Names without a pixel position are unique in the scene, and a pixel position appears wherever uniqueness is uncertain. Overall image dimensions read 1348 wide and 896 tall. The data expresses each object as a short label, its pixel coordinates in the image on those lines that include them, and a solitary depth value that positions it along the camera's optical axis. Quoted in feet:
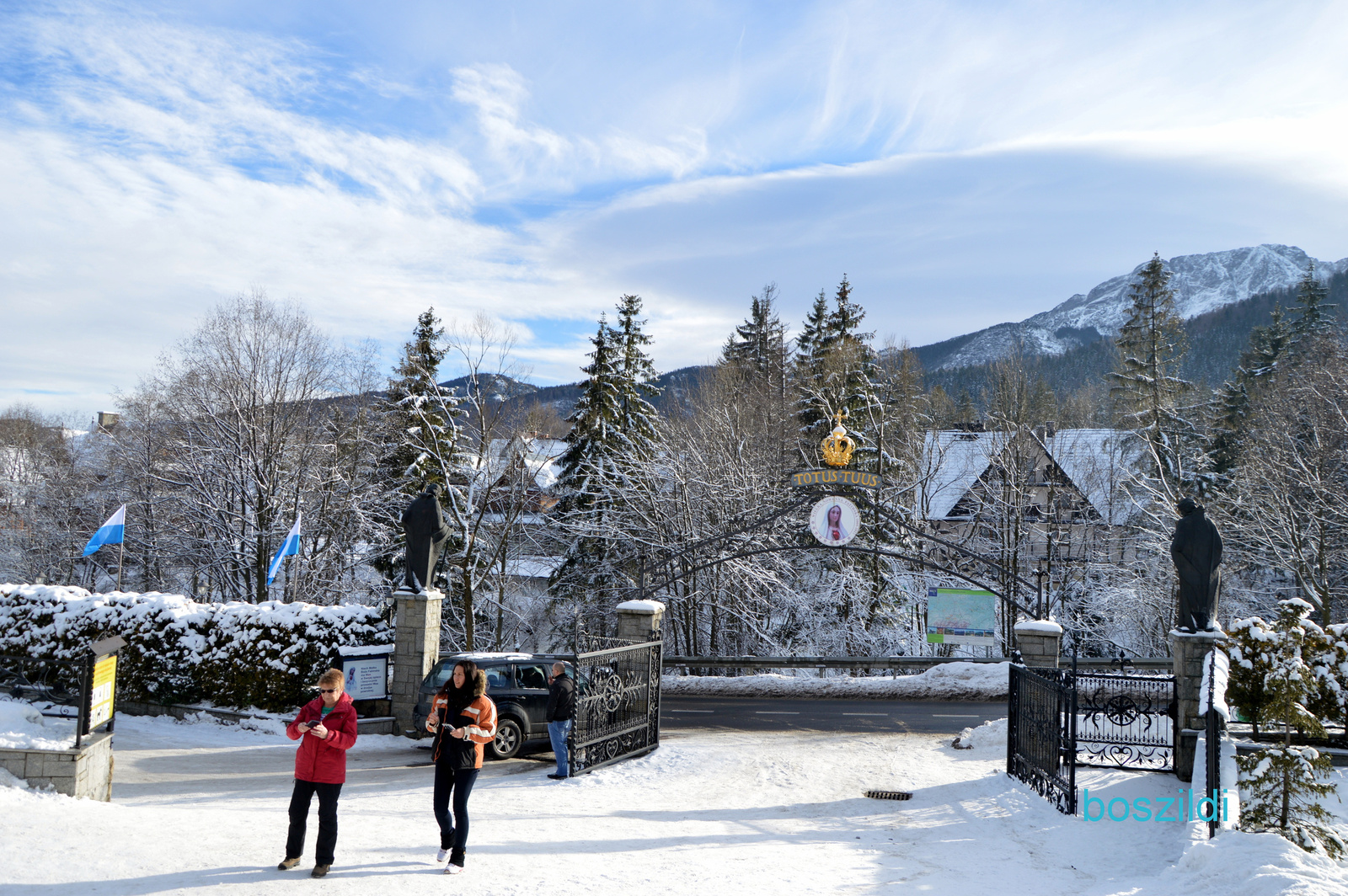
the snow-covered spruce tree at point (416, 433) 90.63
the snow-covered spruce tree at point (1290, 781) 23.32
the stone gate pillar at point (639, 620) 44.98
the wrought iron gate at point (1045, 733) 31.19
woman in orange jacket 21.24
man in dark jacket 35.29
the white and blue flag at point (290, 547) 58.34
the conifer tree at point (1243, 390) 119.34
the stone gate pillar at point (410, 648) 47.34
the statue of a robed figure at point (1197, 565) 36.42
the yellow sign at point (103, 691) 28.68
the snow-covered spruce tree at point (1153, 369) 109.91
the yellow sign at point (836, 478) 60.70
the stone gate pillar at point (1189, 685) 35.01
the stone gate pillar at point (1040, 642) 45.73
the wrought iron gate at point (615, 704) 36.09
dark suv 40.29
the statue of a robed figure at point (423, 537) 47.88
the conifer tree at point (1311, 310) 130.41
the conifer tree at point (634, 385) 98.02
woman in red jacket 19.81
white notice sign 46.78
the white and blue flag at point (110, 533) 59.62
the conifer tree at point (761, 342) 147.95
